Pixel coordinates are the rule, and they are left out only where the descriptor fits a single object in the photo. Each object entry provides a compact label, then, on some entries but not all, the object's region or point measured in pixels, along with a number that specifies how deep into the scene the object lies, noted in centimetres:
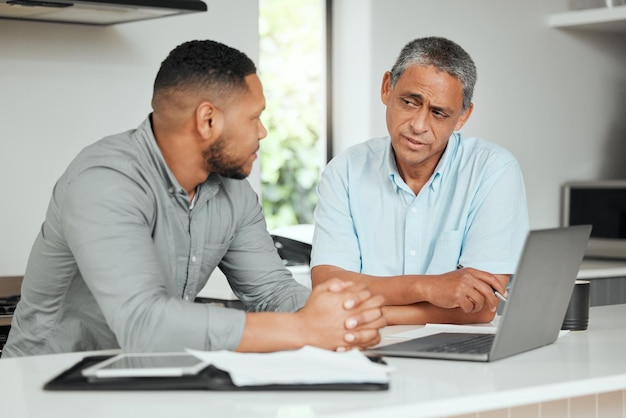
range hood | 331
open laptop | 223
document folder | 199
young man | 222
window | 463
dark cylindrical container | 259
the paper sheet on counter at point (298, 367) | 200
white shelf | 478
